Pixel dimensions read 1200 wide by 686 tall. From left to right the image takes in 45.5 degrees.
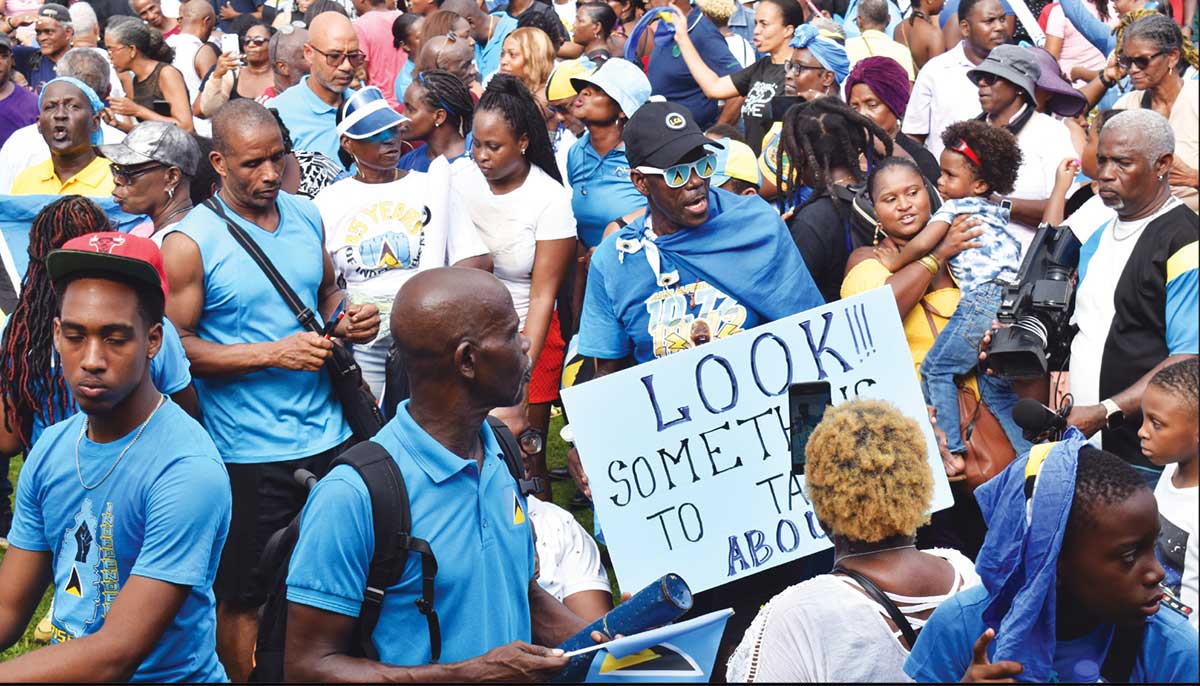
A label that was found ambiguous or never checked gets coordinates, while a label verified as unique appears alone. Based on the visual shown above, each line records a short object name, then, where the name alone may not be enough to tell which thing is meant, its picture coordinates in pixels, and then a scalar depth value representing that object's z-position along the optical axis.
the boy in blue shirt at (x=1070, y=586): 2.86
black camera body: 5.23
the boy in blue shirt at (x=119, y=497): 3.42
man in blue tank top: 5.30
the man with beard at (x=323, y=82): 8.67
